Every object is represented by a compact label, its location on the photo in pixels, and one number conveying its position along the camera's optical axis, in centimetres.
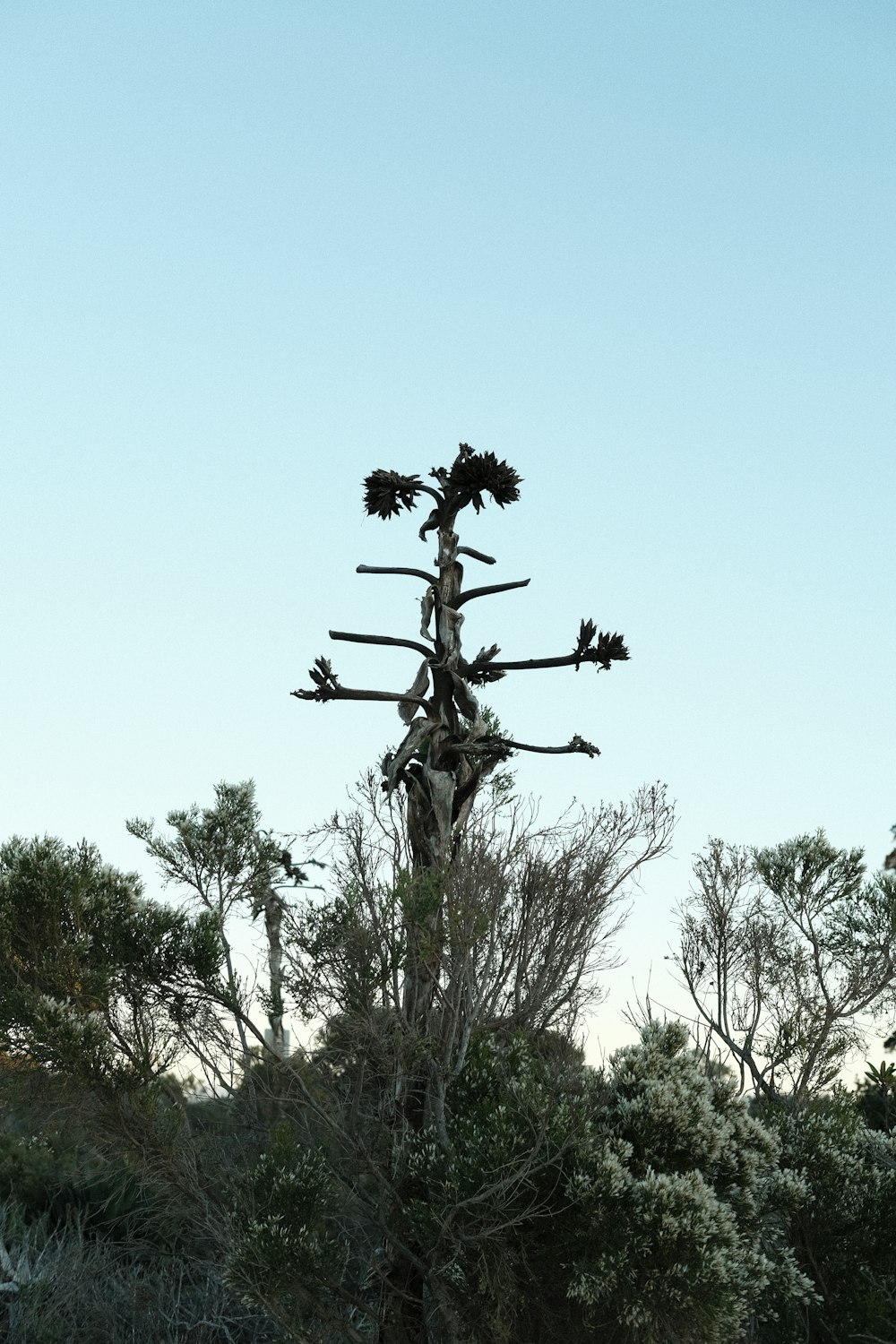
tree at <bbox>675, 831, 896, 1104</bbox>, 1727
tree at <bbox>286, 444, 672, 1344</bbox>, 970
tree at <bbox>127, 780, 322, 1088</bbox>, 1505
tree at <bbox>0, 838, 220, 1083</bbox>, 1102
